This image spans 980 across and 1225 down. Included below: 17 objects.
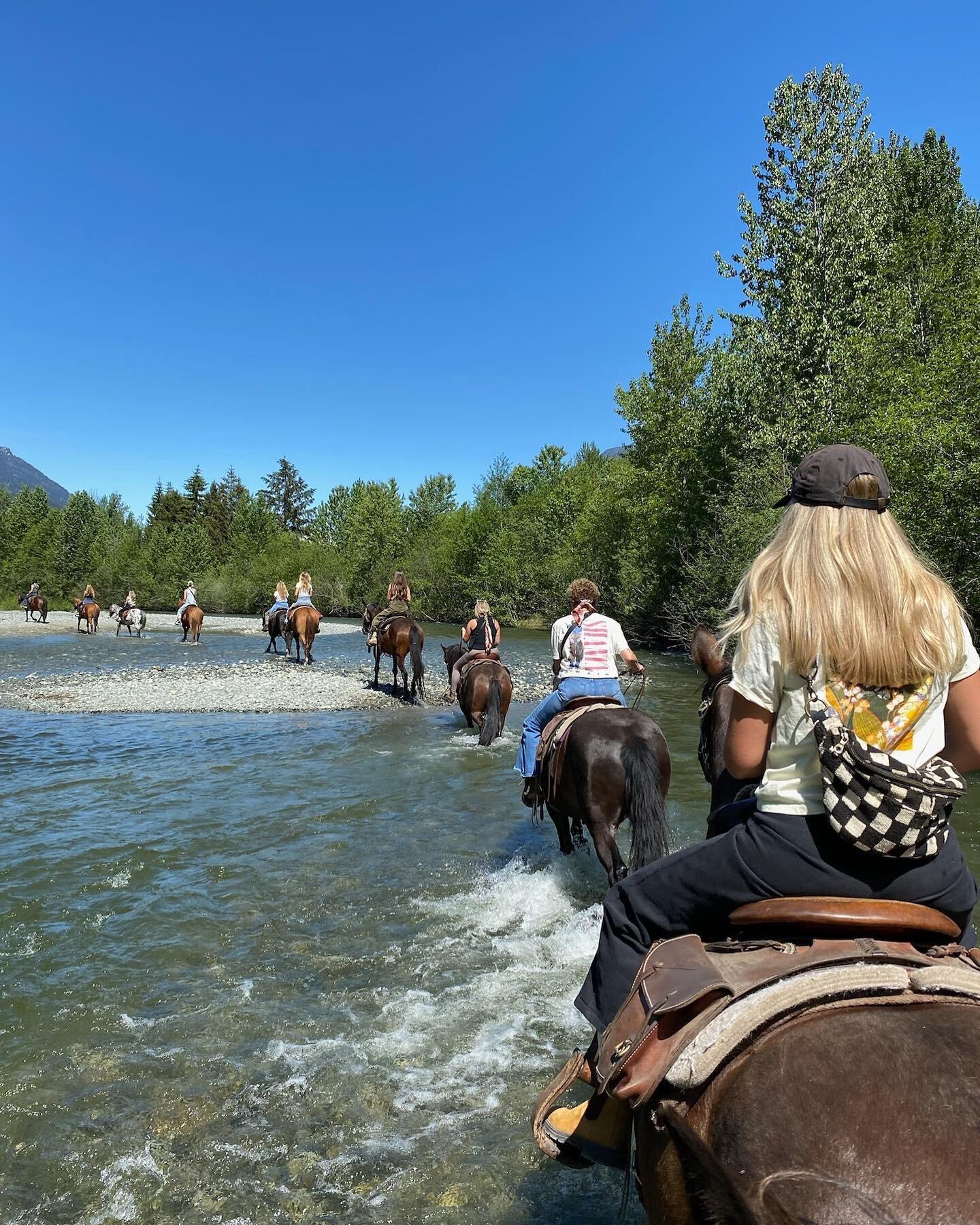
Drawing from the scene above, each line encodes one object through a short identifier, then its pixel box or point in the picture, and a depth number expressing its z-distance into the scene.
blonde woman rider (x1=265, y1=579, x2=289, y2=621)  29.42
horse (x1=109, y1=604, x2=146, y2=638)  41.03
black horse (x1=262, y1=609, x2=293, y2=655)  28.44
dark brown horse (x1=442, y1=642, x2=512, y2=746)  13.92
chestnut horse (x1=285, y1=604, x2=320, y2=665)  26.84
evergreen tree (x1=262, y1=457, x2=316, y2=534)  108.81
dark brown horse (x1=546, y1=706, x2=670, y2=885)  6.09
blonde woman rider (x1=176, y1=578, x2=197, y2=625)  35.94
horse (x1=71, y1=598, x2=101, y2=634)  43.56
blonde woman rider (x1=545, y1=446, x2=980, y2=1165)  2.23
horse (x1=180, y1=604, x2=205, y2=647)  35.47
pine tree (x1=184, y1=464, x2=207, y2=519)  108.25
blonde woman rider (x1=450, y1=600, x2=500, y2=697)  15.60
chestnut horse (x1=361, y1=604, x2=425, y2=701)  19.88
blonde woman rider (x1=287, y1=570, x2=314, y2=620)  25.70
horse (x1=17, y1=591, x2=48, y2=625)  52.26
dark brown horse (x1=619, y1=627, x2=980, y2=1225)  1.53
